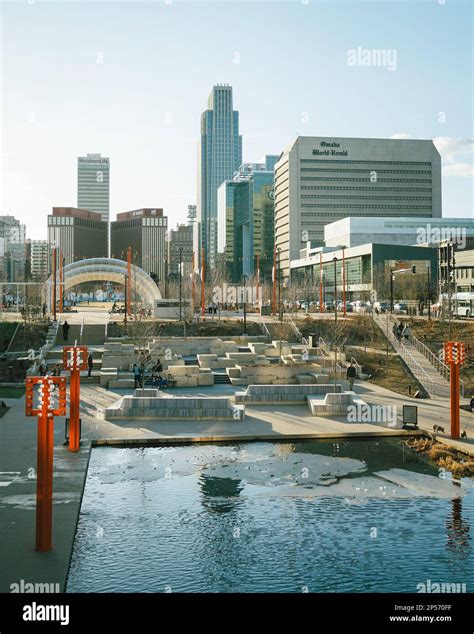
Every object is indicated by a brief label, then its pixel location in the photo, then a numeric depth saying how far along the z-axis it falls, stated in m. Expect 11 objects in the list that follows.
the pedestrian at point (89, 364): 31.67
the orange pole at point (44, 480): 11.08
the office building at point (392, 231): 120.19
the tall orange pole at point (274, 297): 56.49
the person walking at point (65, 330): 42.78
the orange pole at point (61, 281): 58.12
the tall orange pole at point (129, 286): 54.93
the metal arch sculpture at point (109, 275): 62.11
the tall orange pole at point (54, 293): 49.84
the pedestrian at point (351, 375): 28.73
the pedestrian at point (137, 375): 29.17
